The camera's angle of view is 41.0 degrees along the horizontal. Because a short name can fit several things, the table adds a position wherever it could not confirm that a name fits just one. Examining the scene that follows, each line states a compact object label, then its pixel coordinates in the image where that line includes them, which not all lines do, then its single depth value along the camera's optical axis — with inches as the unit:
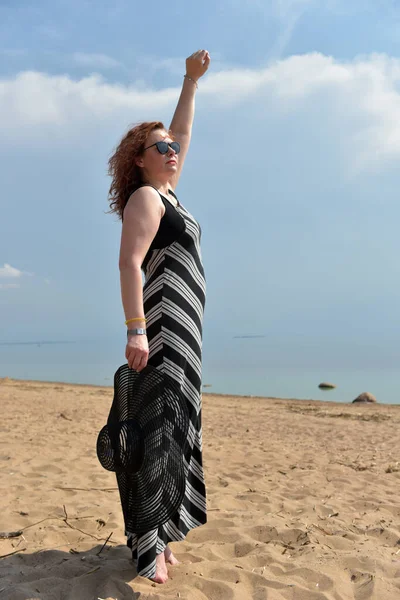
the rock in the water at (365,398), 665.0
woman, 93.3
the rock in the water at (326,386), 880.3
